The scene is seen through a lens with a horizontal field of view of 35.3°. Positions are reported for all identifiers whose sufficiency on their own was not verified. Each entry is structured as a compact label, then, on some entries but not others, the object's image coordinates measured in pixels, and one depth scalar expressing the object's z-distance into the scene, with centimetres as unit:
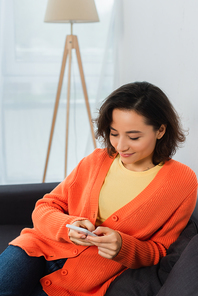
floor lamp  224
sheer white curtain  284
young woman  109
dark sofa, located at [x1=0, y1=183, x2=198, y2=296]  105
